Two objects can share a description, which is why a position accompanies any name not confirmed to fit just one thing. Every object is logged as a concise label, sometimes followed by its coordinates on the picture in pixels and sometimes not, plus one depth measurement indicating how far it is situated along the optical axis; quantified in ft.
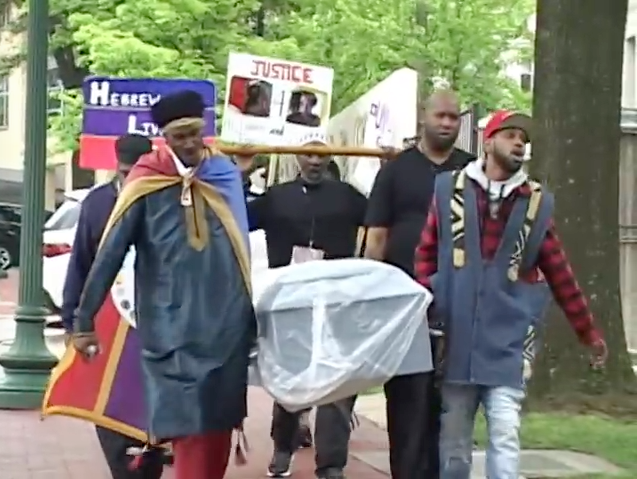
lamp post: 38.55
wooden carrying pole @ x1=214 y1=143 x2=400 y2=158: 27.40
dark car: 109.50
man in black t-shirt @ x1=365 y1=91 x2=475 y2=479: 22.29
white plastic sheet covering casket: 19.85
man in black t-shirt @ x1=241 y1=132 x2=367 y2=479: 27.99
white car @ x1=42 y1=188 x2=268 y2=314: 59.72
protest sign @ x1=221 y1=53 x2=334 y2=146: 37.96
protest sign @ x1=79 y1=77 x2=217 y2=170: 36.55
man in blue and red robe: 19.29
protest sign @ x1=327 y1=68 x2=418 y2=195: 33.22
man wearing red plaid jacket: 20.30
